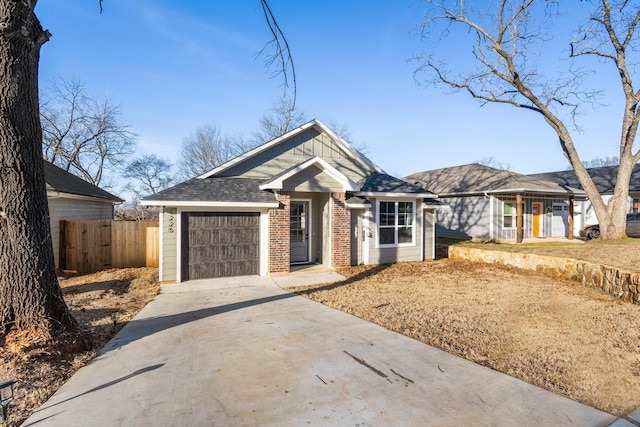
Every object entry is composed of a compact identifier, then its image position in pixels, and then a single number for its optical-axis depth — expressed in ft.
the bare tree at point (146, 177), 116.43
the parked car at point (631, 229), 58.29
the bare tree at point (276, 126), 100.07
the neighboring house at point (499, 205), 58.80
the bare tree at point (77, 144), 91.35
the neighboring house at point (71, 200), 36.73
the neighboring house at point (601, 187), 72.49
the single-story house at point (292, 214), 32.19
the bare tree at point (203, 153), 121.39
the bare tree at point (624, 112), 47.70
